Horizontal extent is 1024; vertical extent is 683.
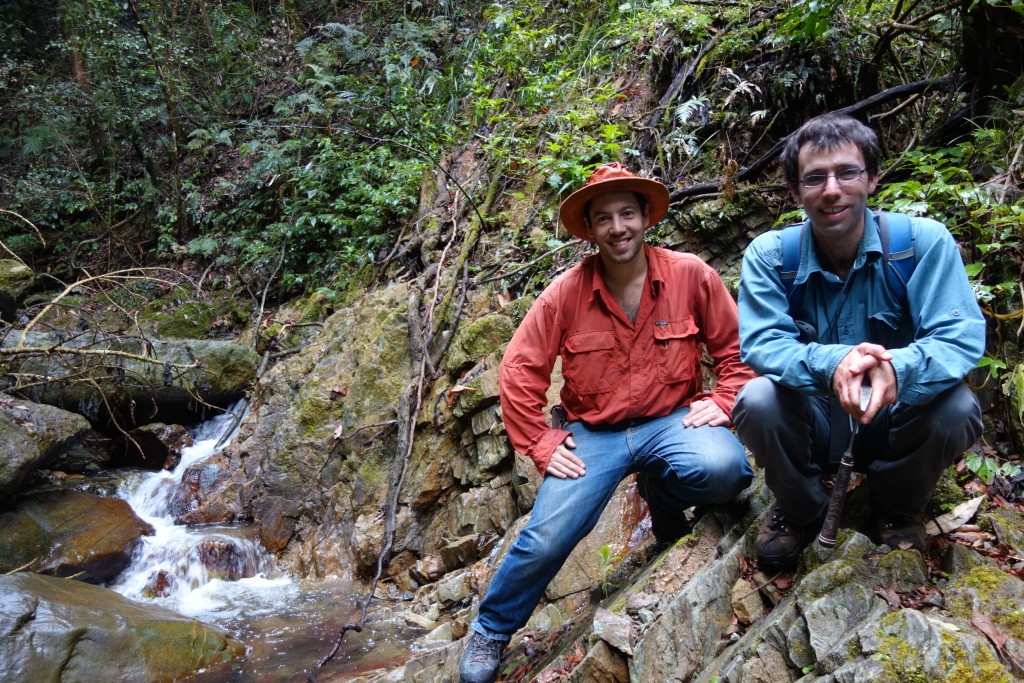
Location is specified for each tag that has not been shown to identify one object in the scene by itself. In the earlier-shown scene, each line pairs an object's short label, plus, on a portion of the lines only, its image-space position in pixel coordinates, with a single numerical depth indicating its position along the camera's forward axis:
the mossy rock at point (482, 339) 5.95
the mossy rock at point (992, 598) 2.14
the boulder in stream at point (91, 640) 4.50
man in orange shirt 2.98
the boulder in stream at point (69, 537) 6.26
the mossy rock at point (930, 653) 1.93
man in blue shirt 2.18
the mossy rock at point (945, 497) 2.66
